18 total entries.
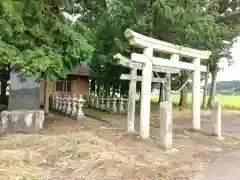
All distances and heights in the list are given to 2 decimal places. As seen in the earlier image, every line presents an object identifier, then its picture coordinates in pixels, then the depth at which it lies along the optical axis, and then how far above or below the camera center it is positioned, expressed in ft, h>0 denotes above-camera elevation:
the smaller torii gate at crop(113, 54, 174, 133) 20.63 +0.79
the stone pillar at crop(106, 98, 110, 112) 34.41 -3.01
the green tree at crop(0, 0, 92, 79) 15.07 +4.47
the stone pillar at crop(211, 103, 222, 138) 21.39 -3.58
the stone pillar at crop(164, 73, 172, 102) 22.55 -0.02
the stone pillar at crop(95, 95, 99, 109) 36.95 -2.85
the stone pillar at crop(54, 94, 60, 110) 34.21 -2.90
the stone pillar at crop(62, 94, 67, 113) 31.48 -3.02
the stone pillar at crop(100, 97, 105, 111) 35.34 -3.11
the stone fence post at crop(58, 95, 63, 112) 32.94 -2.96
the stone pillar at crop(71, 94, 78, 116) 28.97 -2.92
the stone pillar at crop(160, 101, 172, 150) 16.41 -3.31
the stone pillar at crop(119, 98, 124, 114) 34.01 -3.11
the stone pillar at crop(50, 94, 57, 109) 35.93 -2.88
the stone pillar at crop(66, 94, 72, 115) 30.25 -3.05
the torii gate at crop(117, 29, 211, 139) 18.27 +3.03
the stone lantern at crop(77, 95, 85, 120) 27.37 -3.68
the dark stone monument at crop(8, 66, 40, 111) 27.31 -1.05
